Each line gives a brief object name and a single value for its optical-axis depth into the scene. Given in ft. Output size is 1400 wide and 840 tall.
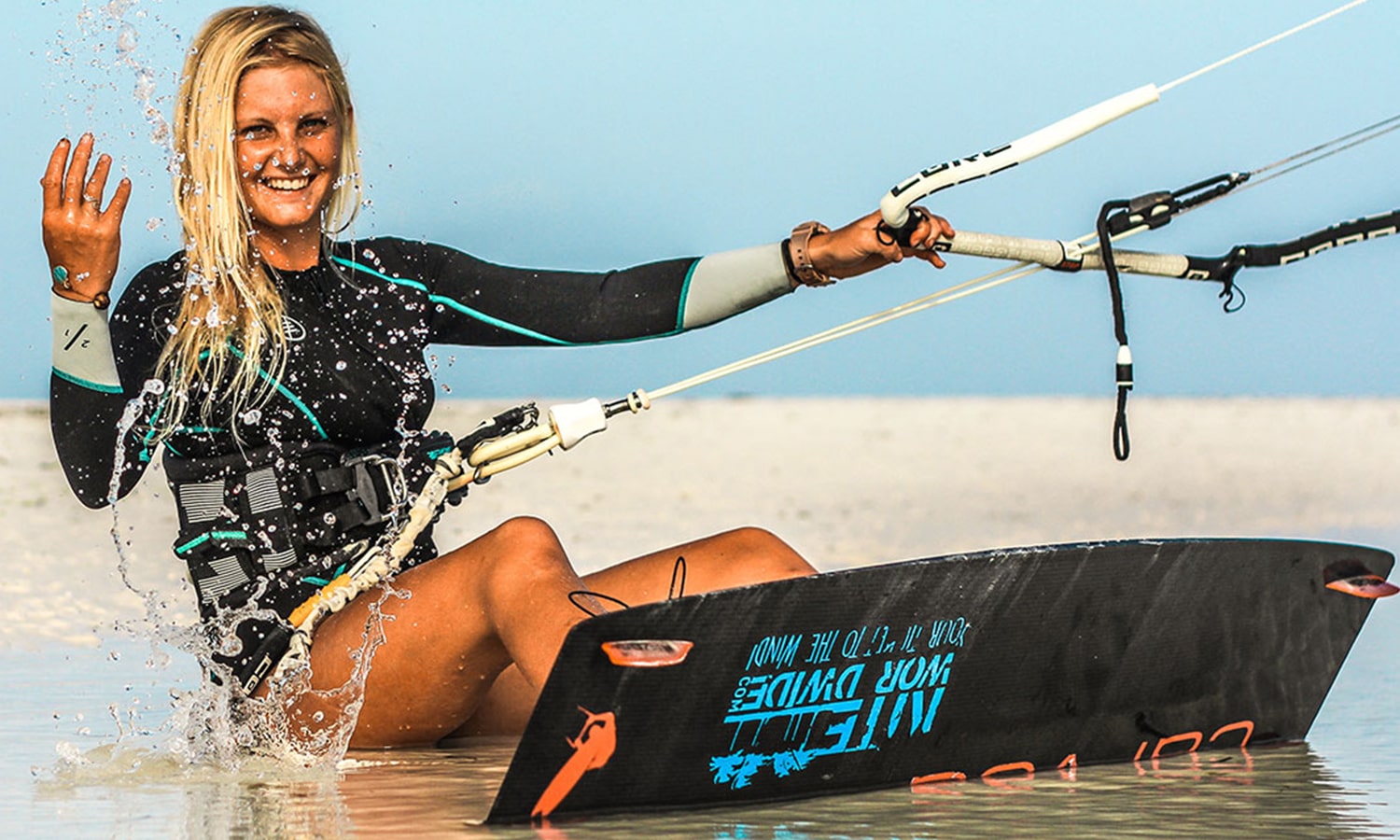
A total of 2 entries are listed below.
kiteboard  25.11
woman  27.84
